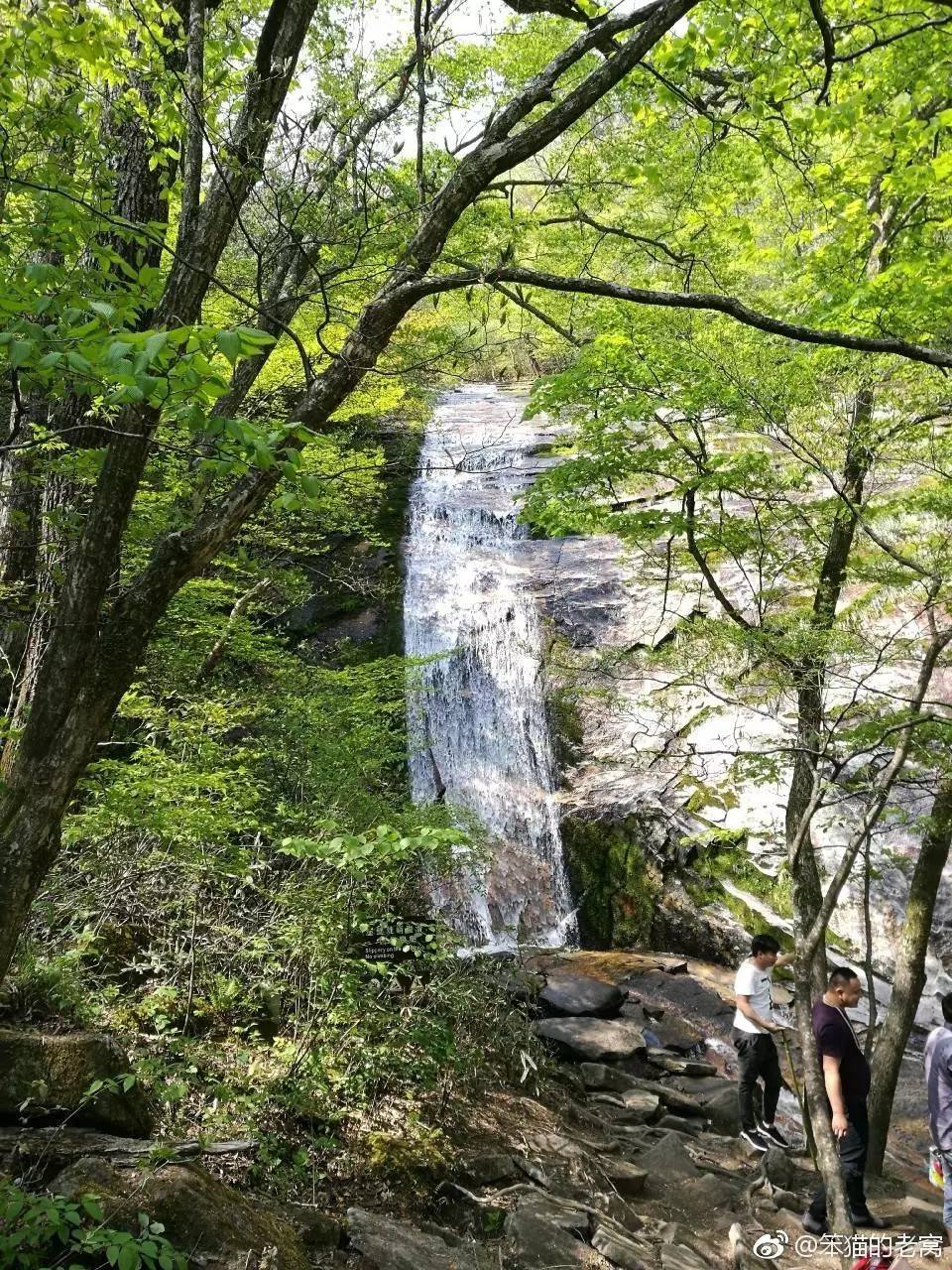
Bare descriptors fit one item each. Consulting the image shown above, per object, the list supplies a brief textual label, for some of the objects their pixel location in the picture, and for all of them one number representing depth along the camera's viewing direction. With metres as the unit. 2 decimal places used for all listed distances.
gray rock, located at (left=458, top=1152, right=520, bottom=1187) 4.41
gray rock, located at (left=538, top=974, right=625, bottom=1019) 8.78
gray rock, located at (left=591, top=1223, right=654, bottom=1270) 3.97
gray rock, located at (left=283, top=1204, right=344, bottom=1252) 3.38
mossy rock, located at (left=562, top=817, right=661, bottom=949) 11.79
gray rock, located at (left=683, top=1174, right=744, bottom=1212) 5.30
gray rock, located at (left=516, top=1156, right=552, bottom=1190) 4.57
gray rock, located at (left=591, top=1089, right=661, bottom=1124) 6.62
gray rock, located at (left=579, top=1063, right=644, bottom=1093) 7.24
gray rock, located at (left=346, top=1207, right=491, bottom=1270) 3.36
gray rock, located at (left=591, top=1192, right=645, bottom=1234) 4.60
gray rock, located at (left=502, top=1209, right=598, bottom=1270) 3.77
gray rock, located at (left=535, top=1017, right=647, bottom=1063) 7.83
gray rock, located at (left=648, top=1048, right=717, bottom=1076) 8.09
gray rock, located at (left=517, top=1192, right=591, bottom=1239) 4.09
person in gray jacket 4.01
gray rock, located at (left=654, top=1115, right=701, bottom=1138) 6.64
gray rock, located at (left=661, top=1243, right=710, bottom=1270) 4.16
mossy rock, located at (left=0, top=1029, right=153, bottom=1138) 3.02
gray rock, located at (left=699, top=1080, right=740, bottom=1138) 6.90
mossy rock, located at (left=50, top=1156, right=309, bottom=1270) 2.65
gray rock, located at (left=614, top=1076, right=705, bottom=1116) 7.11
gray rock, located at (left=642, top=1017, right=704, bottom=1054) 8.82
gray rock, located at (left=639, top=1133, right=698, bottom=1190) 5.59
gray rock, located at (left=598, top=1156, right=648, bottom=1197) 5.18
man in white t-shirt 5.88
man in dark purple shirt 4.69
